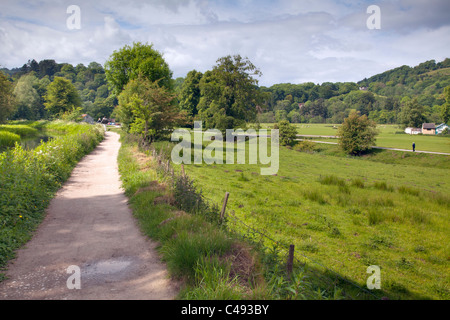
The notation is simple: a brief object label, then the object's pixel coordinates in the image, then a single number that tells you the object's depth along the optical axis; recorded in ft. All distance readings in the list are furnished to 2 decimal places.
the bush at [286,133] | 174.91
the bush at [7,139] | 83.30
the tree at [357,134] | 148.13
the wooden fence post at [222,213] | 26.23
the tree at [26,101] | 223.51
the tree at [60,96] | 206.90
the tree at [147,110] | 84.43
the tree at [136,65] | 126.21
